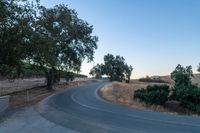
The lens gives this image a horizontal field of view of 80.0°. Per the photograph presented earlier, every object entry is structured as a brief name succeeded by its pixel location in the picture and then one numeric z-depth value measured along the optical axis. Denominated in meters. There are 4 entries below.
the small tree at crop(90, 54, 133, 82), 36.21
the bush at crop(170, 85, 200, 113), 10.01
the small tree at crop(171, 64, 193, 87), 12.71
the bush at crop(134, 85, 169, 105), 10.69
